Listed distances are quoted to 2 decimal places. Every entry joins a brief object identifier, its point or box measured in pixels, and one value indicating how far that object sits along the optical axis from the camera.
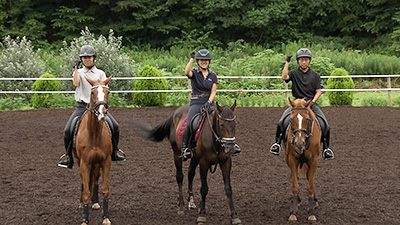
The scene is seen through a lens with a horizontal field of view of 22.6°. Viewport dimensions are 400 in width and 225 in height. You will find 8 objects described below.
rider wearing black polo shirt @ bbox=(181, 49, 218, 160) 15.04
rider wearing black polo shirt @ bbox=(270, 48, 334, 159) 15.71
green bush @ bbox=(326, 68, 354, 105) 41.39
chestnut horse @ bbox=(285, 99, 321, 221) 13.96
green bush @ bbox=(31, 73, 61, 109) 41.95
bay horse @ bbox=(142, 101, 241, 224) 13.27
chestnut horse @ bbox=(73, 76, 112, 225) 13.82
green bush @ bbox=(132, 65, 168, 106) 41.73
